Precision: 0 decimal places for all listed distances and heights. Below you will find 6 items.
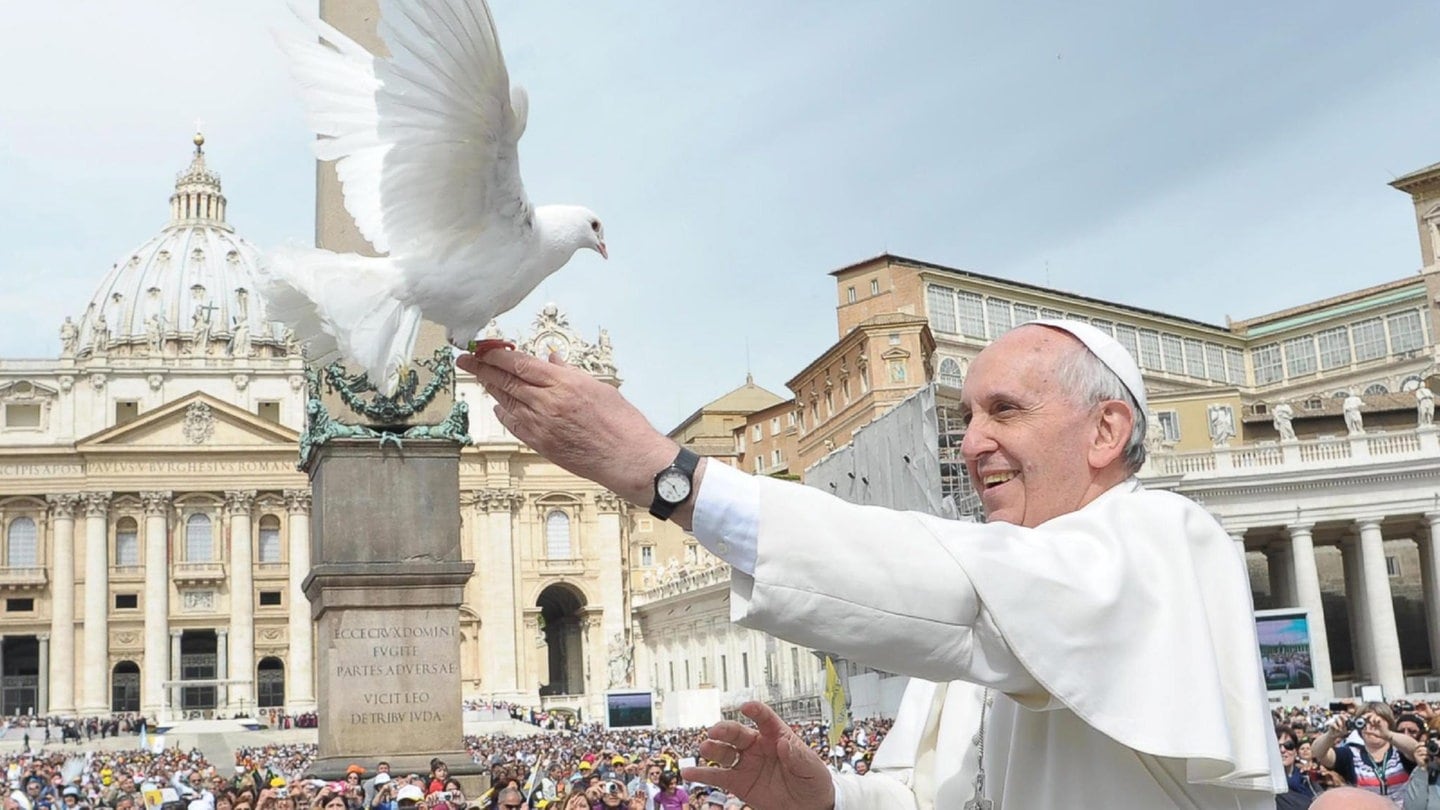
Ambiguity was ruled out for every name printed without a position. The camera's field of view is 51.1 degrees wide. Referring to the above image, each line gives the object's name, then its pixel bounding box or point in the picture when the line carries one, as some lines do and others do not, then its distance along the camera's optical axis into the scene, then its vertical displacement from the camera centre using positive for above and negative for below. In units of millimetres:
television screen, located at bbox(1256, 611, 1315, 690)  30312 -233
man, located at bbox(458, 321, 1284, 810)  2008 +73
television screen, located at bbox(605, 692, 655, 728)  41281 -792
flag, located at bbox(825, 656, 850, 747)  20756 -479
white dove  3379 +1146
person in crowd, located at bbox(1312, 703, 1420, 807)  9031 -775
